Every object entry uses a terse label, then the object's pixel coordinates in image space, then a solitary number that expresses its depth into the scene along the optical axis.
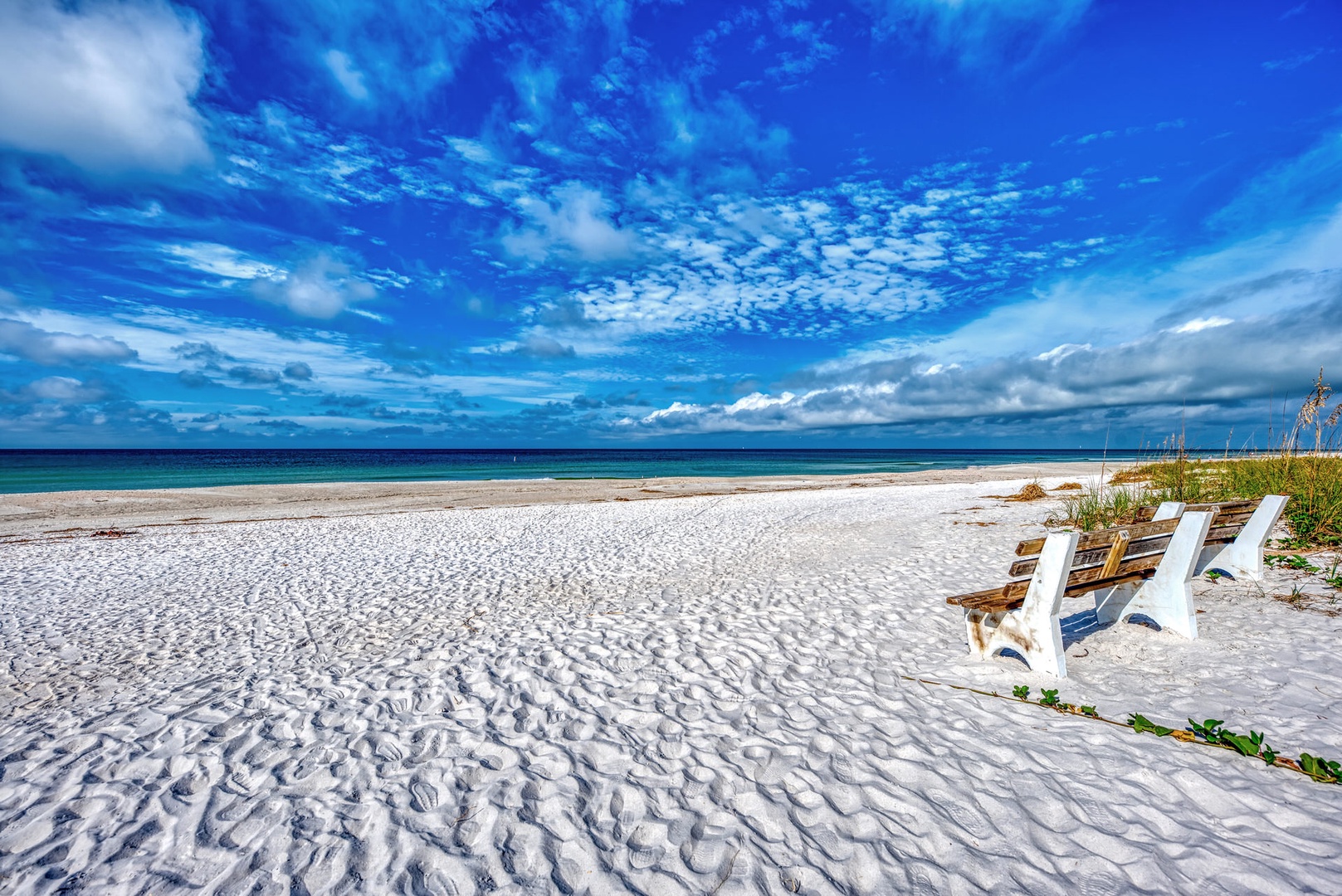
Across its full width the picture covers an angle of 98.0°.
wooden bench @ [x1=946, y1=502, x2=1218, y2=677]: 4.28
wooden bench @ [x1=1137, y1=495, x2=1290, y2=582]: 6.02
